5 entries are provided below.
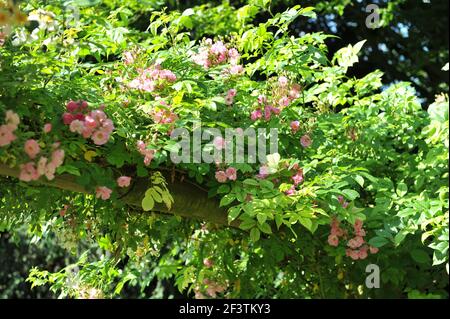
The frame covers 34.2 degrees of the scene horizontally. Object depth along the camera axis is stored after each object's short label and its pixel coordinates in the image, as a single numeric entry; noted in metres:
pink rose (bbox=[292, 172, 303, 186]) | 2.63
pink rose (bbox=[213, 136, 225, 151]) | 2.54
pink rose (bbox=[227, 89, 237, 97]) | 2.71
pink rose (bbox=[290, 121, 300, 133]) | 2.86
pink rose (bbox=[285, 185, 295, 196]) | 2.56
